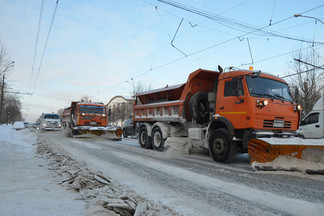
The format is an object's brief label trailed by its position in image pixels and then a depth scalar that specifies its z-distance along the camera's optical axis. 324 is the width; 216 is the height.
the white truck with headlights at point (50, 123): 27.77
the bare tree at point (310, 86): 22.38
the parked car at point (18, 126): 34.99
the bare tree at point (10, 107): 72.31
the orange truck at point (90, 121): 16.98
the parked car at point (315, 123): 11.57
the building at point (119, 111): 60.43
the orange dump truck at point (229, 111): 6.62
